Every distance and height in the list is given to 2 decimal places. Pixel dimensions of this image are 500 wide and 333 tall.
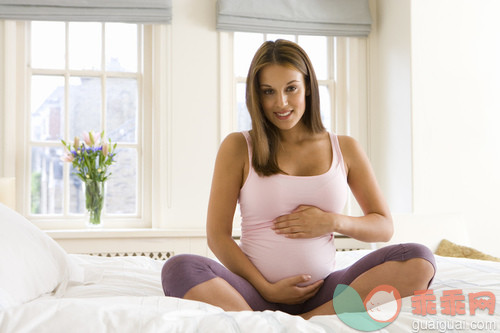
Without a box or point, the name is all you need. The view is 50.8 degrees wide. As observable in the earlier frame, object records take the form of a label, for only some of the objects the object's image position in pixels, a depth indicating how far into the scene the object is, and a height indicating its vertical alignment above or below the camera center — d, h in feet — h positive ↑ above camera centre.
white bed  2.92 -0.88
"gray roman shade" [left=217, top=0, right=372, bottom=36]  11.34 +3.46
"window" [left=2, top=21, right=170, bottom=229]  11.08 +1.42
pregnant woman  4.53 -0.38
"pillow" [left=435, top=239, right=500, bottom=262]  8.65 -1.35
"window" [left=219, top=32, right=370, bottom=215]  11.80 +2.19
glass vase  10.70 -0.54
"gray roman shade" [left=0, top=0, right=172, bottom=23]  10.64 +3.35
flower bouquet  10.62 +0.17
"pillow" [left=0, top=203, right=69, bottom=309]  3.97 -0.76
